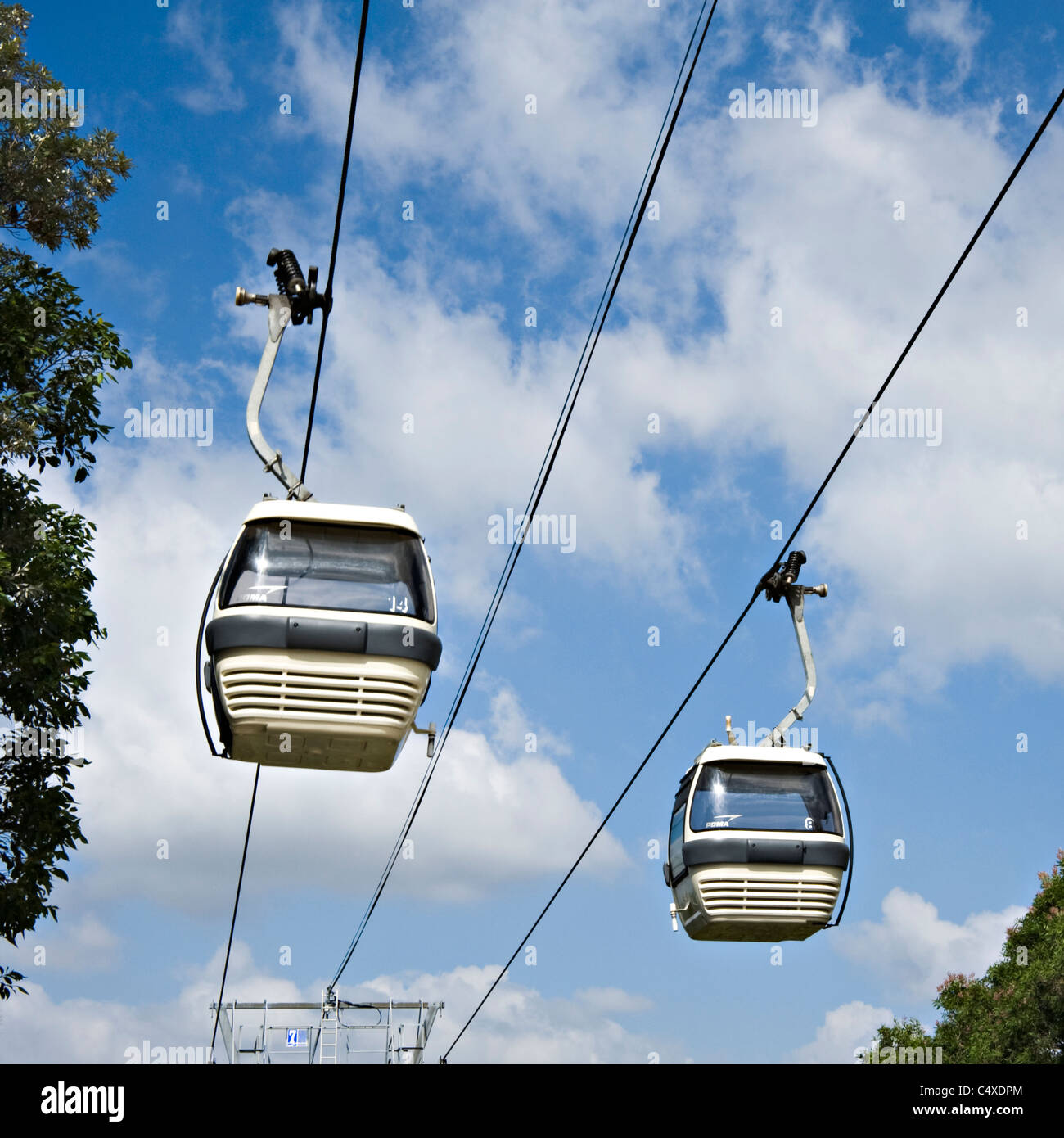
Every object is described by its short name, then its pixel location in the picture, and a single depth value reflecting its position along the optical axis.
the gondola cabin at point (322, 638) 7.55
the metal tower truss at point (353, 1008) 28.71
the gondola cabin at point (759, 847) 11.89
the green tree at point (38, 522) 13.54
